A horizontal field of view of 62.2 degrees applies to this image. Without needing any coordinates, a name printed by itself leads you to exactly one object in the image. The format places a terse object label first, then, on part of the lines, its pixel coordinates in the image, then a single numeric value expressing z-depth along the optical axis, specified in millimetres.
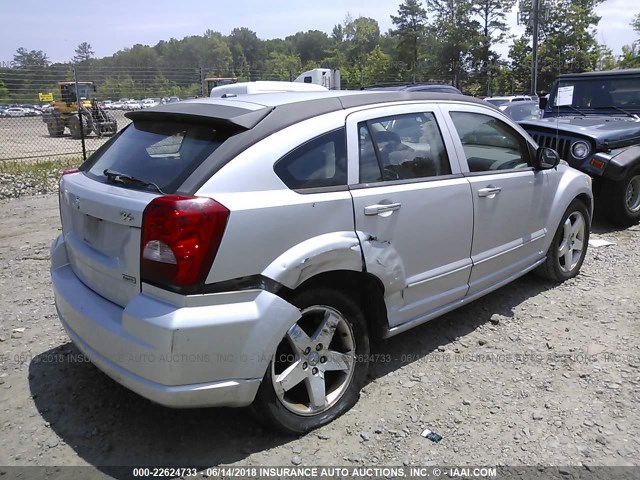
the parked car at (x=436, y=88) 11511
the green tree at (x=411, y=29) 62812
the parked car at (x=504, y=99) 21841
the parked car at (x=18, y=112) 18422
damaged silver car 2328
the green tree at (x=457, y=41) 55438
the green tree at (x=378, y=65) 59562
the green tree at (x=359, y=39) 80025
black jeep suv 6672
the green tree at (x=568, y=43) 47219
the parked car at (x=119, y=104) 18525
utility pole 23462
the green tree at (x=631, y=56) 42656
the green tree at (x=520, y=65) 46094
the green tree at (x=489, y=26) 55000
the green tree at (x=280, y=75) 20547
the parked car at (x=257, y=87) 8383
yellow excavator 19422
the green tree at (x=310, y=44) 117500
